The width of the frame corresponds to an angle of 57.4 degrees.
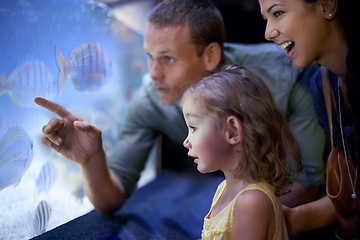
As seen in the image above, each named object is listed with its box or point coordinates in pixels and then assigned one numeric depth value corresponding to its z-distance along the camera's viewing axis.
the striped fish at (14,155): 0.93
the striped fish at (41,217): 1.02
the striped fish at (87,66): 1.09
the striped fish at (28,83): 0.95
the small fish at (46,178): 1.06
